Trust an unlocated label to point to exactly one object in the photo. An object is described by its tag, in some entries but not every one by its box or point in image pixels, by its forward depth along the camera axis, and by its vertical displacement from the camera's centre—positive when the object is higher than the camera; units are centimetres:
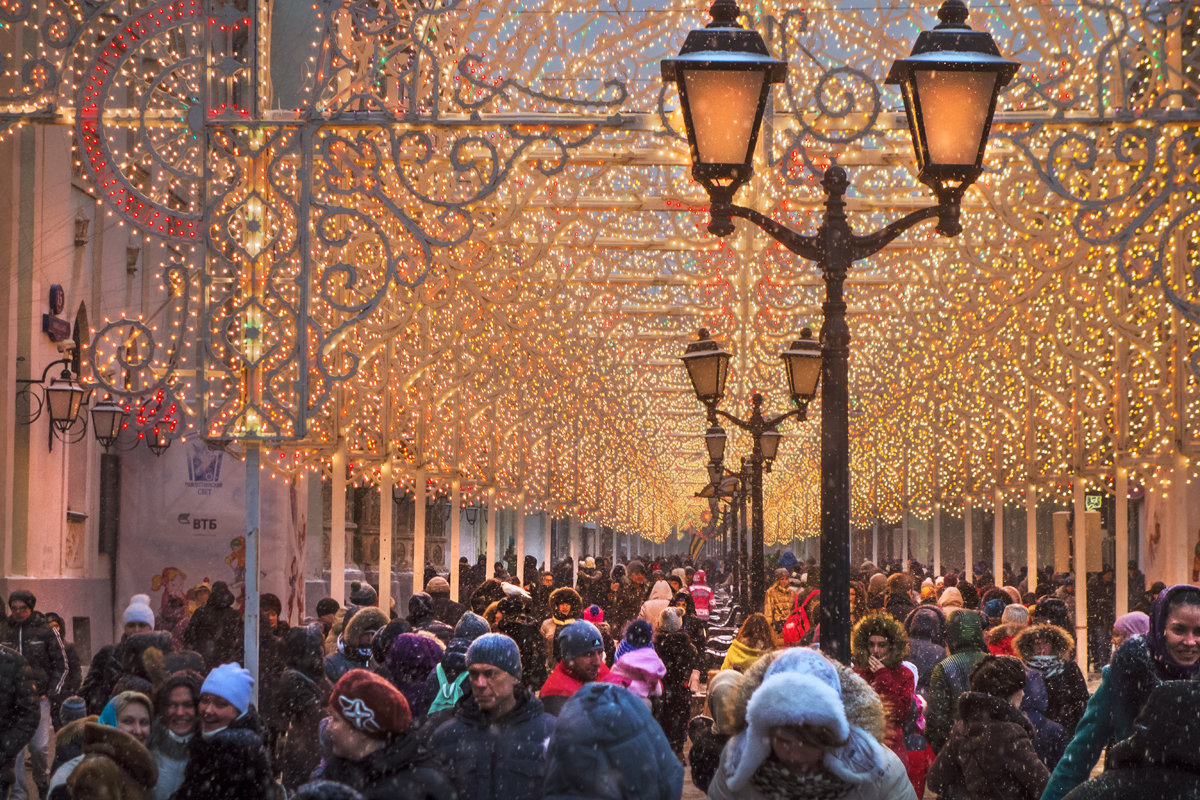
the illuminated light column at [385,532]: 2073 -147
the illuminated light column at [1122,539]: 1883 -140
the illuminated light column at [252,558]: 1149 -101
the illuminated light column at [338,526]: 1827 -124
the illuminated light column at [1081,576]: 1980 -193
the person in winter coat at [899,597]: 1814 -199
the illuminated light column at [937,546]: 4056 -344
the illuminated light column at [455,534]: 2689 -199
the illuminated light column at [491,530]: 3003 -227
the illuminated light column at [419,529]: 2297 -161
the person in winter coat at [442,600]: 1923 -218
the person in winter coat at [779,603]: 2114 -238
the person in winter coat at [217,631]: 1423 -188
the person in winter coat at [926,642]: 1208 -167
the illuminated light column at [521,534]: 3259 -250
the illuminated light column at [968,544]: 3447 -277
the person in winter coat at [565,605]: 1645 -189
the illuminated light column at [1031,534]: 2609 -185
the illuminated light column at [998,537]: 2942 -218
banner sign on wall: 2594 -182
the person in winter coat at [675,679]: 1377 -222
